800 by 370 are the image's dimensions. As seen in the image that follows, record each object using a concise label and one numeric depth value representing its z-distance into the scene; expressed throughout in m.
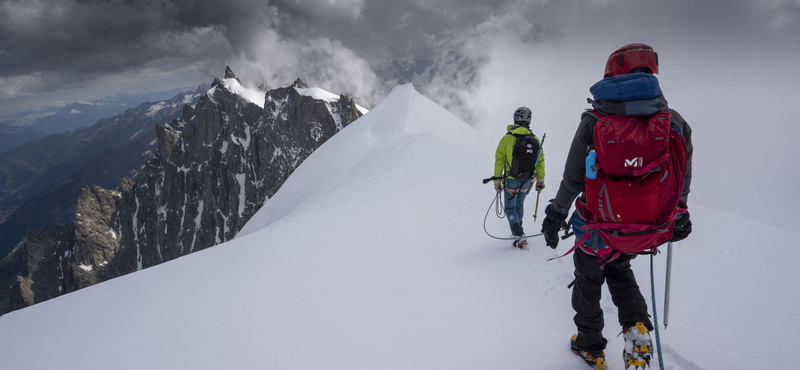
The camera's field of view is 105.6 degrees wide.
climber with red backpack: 2.45
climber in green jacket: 5.54
